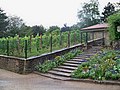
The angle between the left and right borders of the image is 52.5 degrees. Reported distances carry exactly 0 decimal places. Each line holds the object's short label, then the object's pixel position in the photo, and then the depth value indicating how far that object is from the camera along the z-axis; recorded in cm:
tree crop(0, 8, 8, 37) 1973
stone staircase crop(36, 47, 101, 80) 634
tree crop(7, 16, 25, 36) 2019
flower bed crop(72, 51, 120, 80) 561
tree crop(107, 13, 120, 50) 859
